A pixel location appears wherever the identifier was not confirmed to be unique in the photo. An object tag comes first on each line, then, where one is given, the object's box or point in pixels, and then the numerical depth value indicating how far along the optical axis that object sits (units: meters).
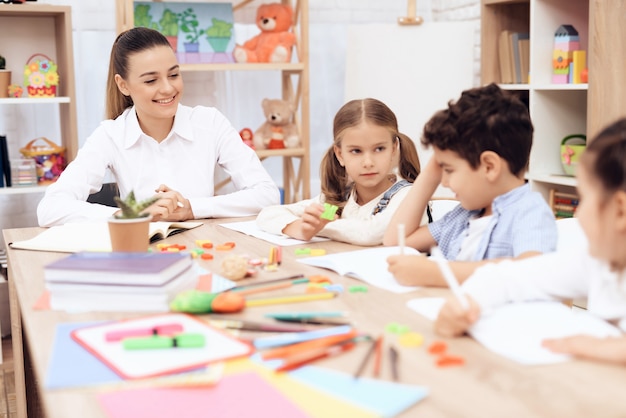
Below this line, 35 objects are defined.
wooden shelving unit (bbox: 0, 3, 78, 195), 3.29
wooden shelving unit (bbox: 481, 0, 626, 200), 3.33
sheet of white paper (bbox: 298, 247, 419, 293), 1.29
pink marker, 1.01
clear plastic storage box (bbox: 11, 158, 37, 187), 3.32
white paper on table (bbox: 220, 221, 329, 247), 1.71
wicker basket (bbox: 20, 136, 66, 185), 3.38
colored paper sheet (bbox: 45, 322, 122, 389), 0.87
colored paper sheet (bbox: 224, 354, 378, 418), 0.78
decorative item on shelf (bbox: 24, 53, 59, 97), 3.35
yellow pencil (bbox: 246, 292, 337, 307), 1.17
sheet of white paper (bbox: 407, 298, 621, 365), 0.93
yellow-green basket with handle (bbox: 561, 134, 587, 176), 3.26
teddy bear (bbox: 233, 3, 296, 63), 3.59
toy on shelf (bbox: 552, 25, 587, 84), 3.17
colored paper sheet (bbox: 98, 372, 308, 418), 0.79
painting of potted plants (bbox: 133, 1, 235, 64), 3.46
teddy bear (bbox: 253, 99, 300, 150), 3.64
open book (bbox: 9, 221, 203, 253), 1.66
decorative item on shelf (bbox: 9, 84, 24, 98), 3.33
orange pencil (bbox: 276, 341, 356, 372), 0.90
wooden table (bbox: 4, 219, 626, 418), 0.78
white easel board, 3.52
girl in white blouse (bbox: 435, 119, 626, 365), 0.91
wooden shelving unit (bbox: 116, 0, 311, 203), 3.44
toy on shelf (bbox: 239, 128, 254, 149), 3.63
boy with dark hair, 1.26
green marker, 0.96
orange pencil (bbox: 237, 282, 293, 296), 1.24
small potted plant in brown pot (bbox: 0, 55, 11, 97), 3.30
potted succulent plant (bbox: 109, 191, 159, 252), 1.42
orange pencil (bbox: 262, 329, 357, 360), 0.94
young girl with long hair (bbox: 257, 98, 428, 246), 1.67
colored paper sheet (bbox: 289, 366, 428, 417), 0.79
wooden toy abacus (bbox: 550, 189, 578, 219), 3.25
